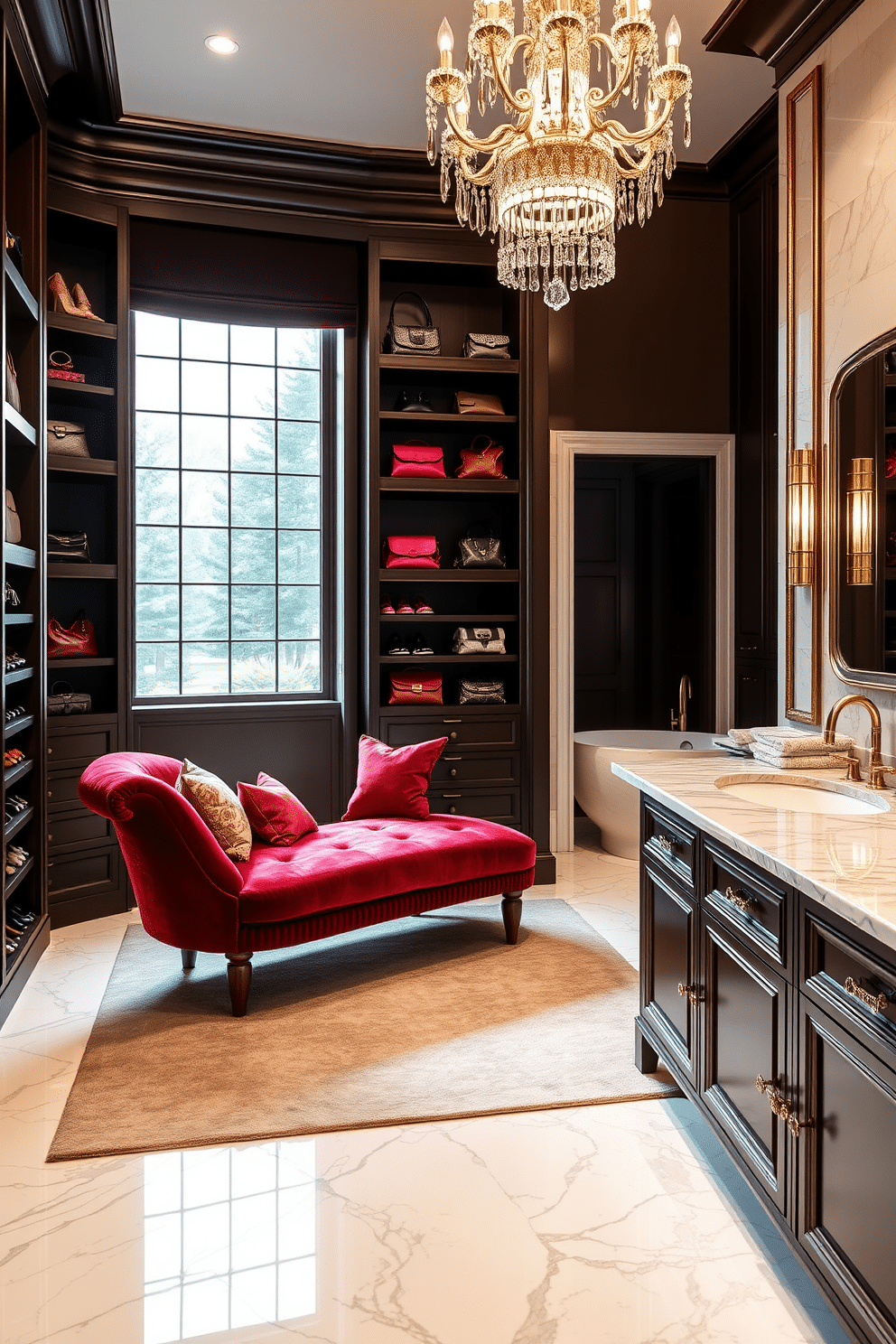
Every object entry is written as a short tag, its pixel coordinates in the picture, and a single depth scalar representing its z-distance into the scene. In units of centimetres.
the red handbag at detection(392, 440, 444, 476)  507
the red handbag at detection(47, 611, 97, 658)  450
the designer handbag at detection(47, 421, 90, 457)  446
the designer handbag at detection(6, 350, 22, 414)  370
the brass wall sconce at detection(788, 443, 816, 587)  328
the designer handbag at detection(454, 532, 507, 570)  516
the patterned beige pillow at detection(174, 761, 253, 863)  352
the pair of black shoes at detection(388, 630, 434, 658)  514
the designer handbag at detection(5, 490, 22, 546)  373
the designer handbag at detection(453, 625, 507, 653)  516
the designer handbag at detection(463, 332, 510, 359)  509
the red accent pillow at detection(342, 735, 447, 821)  438
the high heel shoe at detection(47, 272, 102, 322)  441
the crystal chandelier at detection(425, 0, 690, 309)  267
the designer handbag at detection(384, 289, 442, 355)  505
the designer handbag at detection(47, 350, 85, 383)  447
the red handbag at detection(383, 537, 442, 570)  508
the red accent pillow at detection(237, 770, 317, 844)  389
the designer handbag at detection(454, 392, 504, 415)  512
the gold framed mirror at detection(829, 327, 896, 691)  282
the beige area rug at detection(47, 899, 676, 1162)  273
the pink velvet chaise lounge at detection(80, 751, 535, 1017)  323
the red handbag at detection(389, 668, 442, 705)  511
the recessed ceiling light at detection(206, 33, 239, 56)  396
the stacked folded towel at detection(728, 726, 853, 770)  299
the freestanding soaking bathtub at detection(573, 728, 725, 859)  540
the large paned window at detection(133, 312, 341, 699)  511
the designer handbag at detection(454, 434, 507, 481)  512
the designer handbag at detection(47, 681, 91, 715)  446
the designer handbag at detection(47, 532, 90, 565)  449
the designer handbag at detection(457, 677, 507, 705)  517
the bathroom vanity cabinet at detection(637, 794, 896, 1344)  165
